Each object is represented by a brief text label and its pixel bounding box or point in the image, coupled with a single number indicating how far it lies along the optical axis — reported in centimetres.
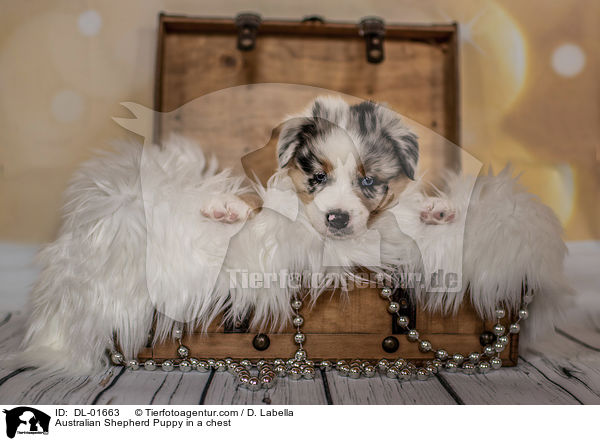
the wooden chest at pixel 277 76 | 145
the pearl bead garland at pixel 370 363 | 90
